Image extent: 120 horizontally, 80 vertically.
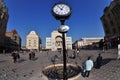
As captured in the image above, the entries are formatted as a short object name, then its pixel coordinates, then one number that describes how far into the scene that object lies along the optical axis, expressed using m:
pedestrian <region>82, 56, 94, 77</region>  5.42
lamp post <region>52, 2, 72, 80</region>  2.67
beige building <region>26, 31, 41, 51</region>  65.71
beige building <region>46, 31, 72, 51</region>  58.82
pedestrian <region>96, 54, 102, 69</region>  7.19
